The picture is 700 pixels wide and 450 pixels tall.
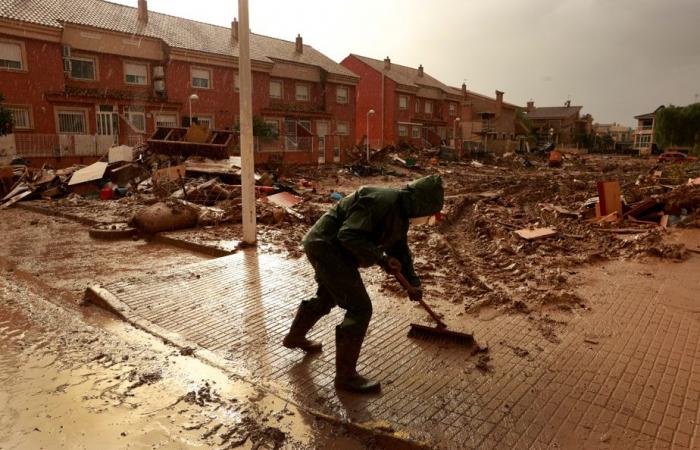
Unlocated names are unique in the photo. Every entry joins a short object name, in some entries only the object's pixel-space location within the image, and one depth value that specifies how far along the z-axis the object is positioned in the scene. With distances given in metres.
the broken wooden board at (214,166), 15.18
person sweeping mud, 3.33
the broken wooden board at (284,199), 12.02
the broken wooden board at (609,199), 10.13
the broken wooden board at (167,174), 14.33
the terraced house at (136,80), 21.94
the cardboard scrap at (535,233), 8.56
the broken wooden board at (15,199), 14.28
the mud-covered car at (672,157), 32.42
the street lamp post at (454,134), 46.47
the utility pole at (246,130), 7.31
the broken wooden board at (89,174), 15.77
